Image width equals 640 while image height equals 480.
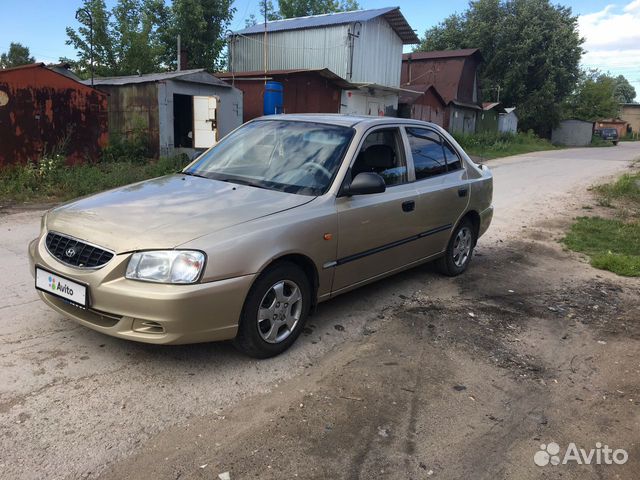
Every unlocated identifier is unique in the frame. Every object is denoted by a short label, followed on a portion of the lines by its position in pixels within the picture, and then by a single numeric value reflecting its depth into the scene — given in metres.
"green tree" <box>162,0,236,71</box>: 27.15
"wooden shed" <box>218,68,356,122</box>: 19.53
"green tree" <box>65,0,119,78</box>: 24.89
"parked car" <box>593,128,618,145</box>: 52.81
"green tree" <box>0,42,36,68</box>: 49.04
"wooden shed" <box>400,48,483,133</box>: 33.78
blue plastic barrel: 18.03
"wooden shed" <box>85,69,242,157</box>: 14.32
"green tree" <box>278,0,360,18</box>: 42.09
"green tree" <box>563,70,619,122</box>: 56.69
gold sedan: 3.17
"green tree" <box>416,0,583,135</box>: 39.81
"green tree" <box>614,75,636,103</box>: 104.35
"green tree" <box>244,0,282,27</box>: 40.99
